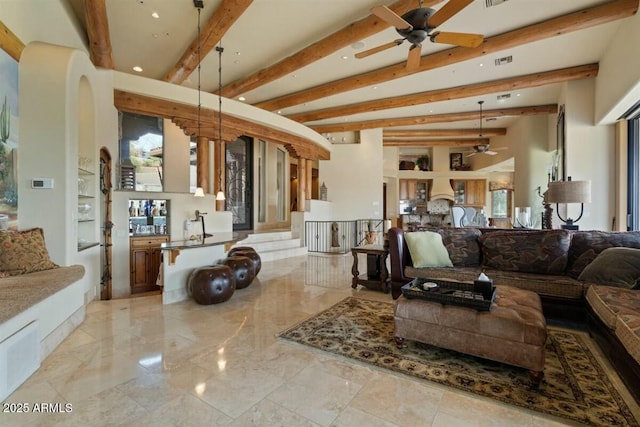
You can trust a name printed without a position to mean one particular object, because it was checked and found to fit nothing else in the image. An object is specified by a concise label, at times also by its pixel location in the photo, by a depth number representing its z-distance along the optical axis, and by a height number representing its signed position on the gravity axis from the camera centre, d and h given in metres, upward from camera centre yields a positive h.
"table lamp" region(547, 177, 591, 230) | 4.18 +0.20
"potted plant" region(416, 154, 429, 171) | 12.80 +1.86
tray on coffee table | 2.36 -0.76
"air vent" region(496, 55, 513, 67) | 5.34 +2.64
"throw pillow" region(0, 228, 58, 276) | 2.76 -0.43
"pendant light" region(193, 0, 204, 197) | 3.95 +2.54
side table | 4.43 -0.97
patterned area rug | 1.88 -1.25
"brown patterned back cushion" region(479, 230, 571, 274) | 3.58 -0.56
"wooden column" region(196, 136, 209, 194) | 6.10 +0.92
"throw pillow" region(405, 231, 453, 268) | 3.92 -0.58
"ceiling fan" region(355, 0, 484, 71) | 2.96 +1.95
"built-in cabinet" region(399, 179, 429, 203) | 12.56 +0.65
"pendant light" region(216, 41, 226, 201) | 5.18 +1.52
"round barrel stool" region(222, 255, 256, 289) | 4.44 -0.93
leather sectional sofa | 2.22 -0.77
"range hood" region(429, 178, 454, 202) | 12.05 +0.66
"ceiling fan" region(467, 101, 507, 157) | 8.98 +1.71
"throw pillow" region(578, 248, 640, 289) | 2.87 -0.63
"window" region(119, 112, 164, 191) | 6.27 +1.30
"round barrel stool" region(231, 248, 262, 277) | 4.94 -0.83
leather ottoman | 2.10 -0.94
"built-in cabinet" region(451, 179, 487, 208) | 12.09 +0.53
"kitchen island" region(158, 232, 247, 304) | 3.96 -0.77
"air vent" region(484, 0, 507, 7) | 3.80 +2.61
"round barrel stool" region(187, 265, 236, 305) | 3.79 -1.00
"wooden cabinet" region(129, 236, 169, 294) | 5.33 -0.99
